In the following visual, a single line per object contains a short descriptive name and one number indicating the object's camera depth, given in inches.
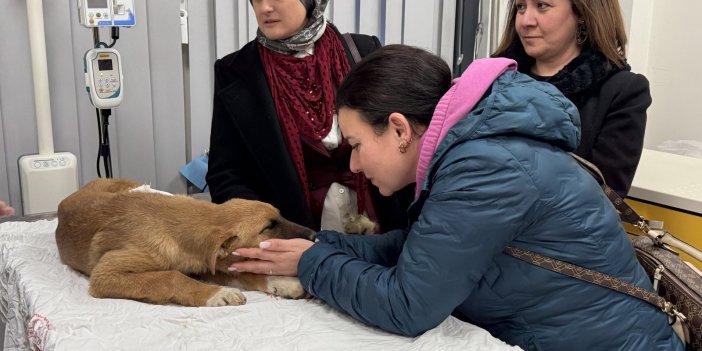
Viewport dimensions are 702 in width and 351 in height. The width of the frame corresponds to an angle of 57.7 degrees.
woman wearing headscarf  69.6
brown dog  51.7
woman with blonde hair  70.5
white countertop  81.7
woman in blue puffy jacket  41.9
